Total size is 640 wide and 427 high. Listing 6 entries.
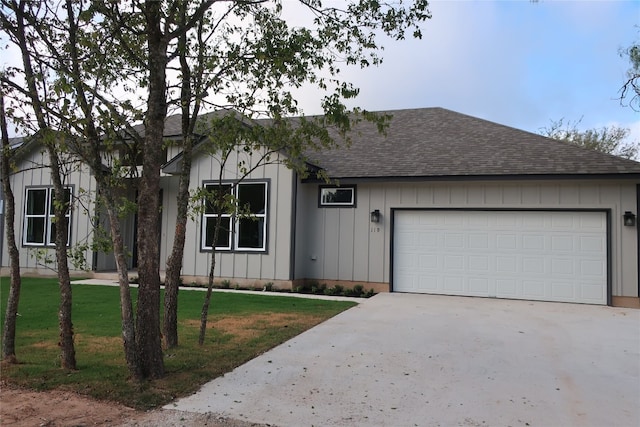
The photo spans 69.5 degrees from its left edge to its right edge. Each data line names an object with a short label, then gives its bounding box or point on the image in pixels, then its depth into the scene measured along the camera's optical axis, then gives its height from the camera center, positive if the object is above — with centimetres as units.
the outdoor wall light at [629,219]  975 +60
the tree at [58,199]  480 +39
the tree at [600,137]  2586 +633
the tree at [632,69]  886 +353
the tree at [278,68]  548 +215
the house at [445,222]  1006 +54
